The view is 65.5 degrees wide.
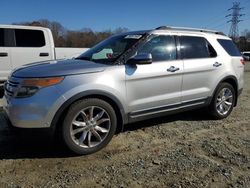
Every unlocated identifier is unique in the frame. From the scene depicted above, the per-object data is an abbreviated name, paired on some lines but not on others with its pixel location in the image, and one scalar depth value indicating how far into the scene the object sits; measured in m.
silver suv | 2.44
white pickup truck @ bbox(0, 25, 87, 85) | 5.11
